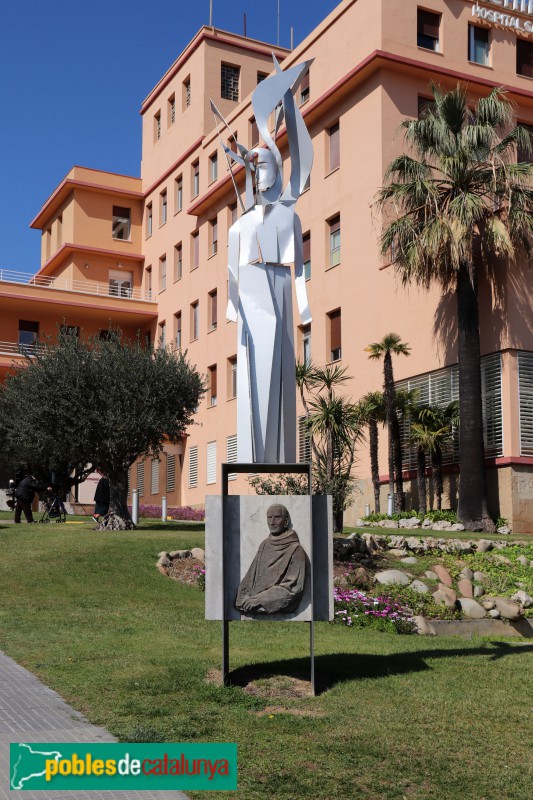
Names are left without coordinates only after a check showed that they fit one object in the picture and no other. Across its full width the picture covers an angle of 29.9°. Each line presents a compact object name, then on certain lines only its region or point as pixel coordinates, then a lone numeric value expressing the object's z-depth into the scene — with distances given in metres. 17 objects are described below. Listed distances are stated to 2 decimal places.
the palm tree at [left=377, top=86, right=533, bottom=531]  23.42
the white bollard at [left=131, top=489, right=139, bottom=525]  27.33
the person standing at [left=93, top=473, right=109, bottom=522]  24.89
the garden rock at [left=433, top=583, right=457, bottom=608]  13.88
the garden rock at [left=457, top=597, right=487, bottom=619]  13.73
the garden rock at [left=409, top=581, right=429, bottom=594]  14.46
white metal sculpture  11.74
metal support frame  8.91
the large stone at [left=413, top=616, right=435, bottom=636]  12.65
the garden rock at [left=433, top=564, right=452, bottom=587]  15.66
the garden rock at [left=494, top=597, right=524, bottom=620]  13.72
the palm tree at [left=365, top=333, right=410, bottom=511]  25.67
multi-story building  25.25
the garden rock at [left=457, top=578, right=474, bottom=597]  15.03
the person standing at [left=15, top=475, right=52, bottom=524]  26.84
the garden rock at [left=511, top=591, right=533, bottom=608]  14.58
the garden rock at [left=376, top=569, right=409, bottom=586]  14.96
